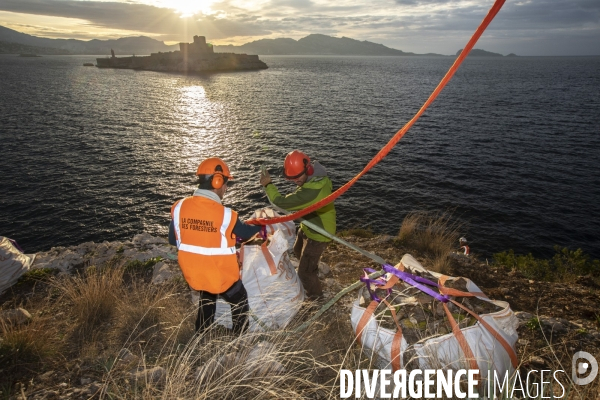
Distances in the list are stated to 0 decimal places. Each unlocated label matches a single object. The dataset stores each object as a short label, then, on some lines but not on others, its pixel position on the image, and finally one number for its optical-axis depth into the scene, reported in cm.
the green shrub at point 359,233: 1195
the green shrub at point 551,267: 852
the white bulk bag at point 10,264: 616
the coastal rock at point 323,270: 657
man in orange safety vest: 349
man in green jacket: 460
